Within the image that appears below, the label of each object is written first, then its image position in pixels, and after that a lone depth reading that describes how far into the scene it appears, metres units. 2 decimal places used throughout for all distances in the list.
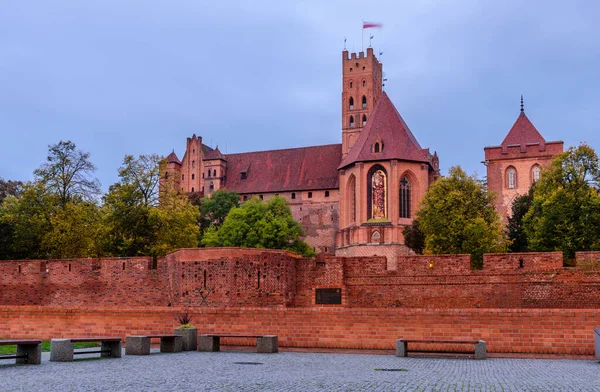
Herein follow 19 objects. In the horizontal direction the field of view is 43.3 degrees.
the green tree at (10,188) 64.19
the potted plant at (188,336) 19.59
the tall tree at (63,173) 44.66
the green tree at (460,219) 40.81
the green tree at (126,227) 39.84
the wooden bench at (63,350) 15.69
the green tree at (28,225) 40.34
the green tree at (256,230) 63.12
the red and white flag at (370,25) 90.31
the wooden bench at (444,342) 17.69
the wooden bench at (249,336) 18.94
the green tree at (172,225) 40.91
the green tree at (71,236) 40.06
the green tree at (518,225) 46.12
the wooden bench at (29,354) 14.91
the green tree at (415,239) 53.27
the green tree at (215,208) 75.69
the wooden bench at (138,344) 17.77
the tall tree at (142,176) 43.22
